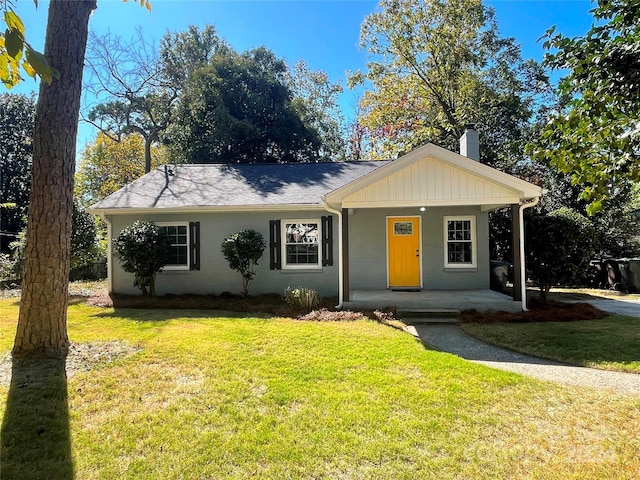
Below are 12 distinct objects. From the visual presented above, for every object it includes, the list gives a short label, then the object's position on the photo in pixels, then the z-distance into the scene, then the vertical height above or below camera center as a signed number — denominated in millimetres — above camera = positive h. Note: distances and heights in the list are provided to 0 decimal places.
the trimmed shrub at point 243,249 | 9117 -22
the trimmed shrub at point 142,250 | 8891 +1
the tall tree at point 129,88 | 18000 +9369
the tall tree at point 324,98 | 24266 +10992
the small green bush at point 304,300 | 8125 -1247
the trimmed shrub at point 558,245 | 8109 -46
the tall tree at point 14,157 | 19688 +5579
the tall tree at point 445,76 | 16812 +8708
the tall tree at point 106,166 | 26750 +6546
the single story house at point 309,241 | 9742 +152
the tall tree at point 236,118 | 17953 +6858
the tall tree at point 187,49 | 22375 +13104
